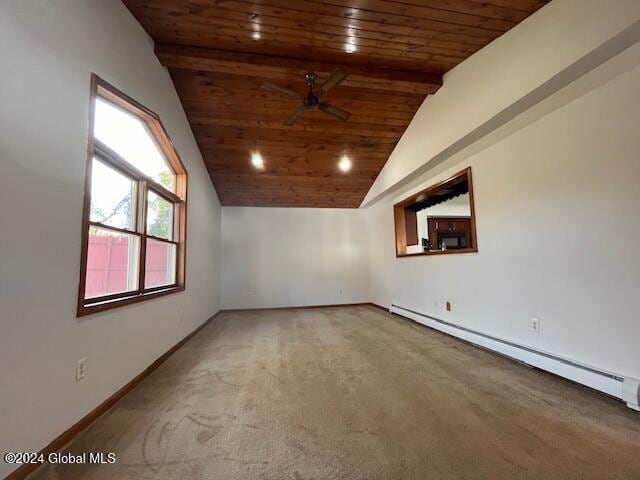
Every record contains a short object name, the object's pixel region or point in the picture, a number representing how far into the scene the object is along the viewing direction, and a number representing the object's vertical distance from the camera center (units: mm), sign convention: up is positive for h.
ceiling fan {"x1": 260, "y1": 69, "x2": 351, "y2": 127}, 2604 +1680
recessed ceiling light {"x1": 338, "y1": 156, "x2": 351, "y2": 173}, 4977 +1738
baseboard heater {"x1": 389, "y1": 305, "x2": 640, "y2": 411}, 1818 -878
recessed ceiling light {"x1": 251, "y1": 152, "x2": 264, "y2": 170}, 4666 +1702
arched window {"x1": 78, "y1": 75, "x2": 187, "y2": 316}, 1913 +464
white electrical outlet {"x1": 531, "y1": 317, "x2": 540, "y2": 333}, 2508 -601
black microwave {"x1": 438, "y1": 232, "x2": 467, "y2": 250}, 6104 +432
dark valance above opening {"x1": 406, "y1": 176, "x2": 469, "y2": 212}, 3837 +997
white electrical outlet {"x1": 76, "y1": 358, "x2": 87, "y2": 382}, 1644 -635
